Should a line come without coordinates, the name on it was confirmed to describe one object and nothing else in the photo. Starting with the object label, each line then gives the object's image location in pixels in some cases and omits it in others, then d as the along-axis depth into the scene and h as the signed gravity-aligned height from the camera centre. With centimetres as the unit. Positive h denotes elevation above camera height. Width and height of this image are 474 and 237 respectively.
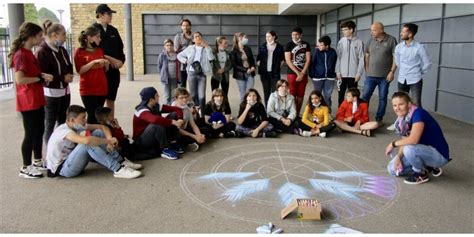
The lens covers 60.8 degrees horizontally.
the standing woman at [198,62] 671 -1
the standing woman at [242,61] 707 +1
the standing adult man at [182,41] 728 +36
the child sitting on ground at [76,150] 393 -88
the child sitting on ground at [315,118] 593 -84
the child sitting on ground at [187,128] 519 -88
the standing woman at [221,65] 696 -6
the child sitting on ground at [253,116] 591 -79
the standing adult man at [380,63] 646 -1
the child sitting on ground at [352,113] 612 -77
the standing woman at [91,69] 481 -11
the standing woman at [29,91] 382 -30
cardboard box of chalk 314 -114
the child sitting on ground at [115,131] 453 -80
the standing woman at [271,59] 697 +5
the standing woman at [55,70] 428 -11
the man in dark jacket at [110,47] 531 +18
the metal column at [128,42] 1363 +64
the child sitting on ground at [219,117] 578 -80
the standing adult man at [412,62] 596 +2
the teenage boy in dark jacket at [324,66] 672 -6
